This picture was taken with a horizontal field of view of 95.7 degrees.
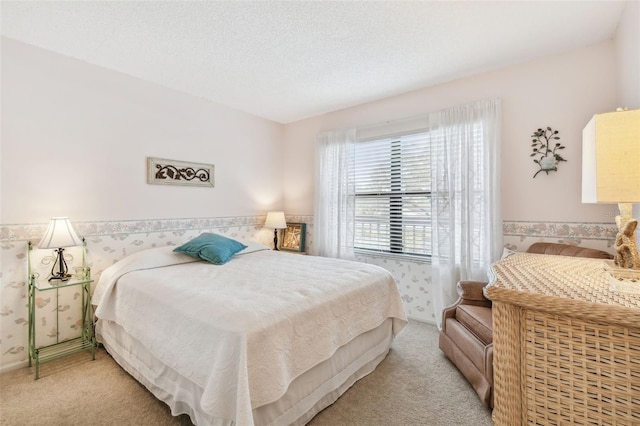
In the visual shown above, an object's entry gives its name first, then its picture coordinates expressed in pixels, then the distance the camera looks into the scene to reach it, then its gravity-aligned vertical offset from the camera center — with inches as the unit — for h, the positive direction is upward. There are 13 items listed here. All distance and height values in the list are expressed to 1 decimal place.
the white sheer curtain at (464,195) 108.0 +7.9
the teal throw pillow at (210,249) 109.3 -13.6
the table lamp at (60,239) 87.3 -8.0
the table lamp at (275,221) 159.9 -3.7
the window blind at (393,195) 129.6 +9.4
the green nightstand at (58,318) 90.4 -36.6
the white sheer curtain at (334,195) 149.4 +10.2
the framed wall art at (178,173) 121.6 +18.6
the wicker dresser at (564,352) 27.3 -14.0
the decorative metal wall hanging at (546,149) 99.0 +23.3
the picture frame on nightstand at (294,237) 167.0 -13.2
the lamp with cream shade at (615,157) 32.3 +6.8
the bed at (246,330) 54.8 -27.4
